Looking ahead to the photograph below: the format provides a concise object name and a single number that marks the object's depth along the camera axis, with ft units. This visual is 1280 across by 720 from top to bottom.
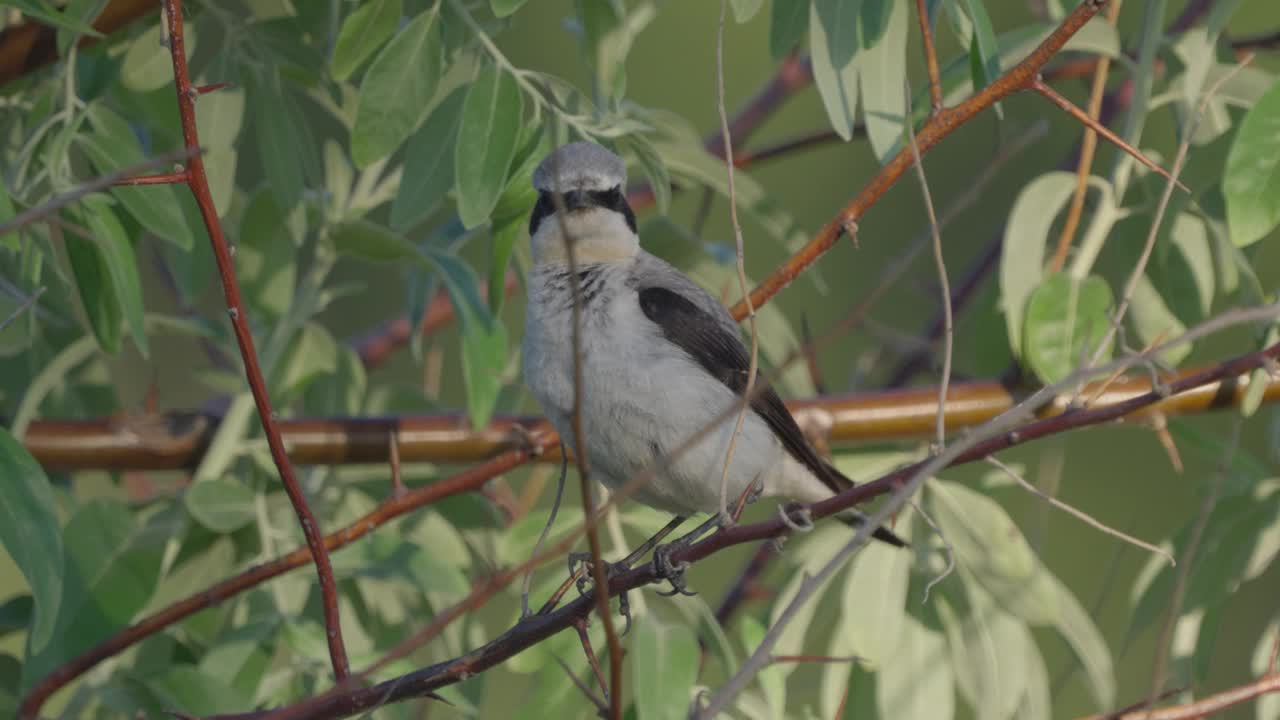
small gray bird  15.25
